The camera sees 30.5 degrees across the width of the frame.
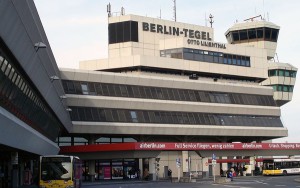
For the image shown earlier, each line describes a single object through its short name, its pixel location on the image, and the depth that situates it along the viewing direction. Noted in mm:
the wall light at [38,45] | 29469
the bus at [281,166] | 81938
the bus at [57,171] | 37406
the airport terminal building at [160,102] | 70000
